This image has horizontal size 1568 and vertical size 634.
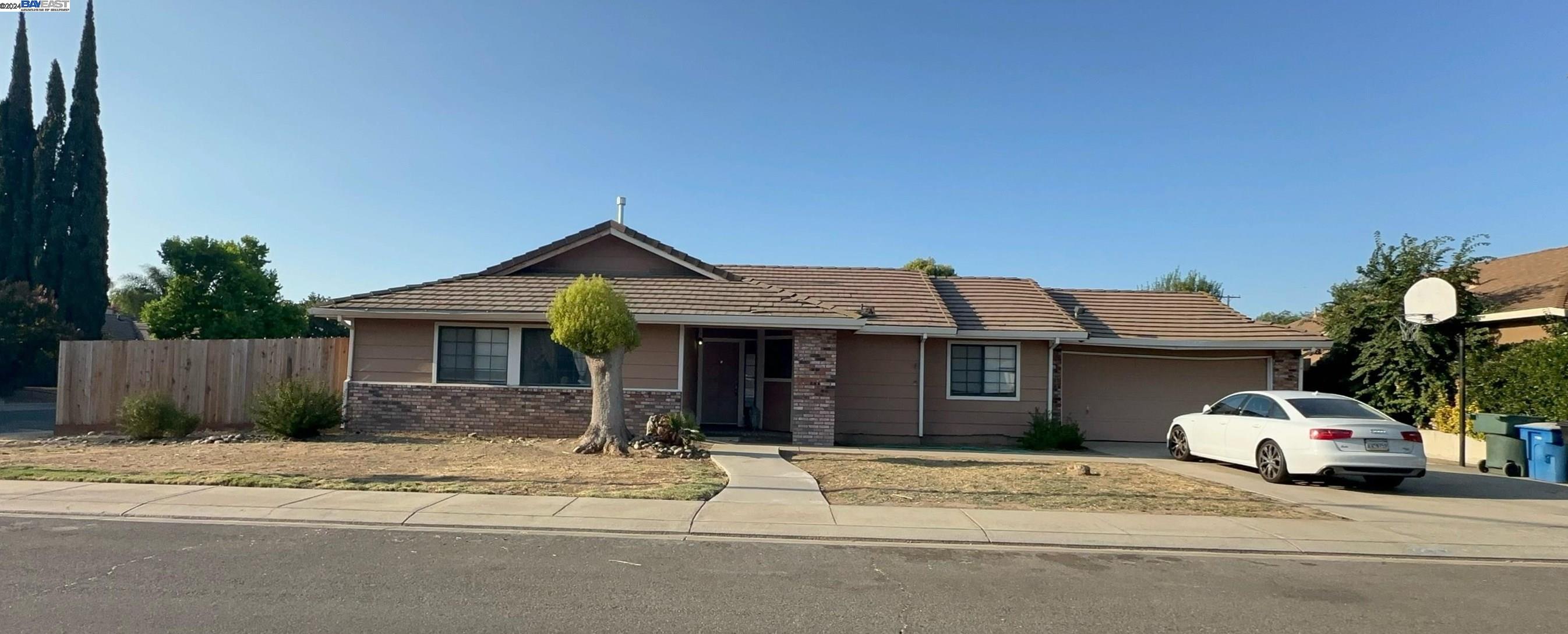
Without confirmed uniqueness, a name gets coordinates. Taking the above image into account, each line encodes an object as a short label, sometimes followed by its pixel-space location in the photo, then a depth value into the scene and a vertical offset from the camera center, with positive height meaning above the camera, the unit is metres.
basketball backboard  15.27 +1.29
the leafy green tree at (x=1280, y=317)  55.40 +3.54
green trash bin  13.33 -1.08
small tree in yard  12.54 +0.22
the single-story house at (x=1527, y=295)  16.66 +1.68
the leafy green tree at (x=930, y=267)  40.37 +4.47
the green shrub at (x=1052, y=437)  16.02 -1.33
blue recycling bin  12.62 -1.11
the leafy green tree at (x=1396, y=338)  16.61 +0.69
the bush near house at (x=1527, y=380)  13.80 -0.06
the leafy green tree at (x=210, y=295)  33.56 +1.96
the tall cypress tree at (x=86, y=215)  38.41 +5.65
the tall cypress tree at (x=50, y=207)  38.03 +5.83
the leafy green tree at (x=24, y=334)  31.69 +0.20
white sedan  10.97 -0.90
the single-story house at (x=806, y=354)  15.55 +0.11
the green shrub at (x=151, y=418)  14.59 -1.28
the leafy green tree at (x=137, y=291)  46.97 +3.02
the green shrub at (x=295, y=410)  14.24 -1.07
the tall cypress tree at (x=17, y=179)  37.53 +7.03
